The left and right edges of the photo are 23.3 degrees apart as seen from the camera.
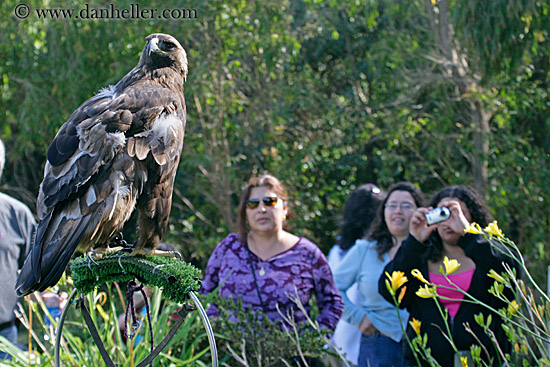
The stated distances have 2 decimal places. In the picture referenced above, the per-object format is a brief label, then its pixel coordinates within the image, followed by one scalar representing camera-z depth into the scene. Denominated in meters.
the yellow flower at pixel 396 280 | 4.38
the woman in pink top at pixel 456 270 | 4.93
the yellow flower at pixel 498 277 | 4.19
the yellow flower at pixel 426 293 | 4.26
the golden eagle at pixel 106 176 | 4.16
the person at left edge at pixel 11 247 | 5.25
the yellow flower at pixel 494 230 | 4.20
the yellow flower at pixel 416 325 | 4.43
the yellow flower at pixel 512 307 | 4.18
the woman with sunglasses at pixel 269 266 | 5.20
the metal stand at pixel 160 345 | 4.02
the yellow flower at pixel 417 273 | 4.23
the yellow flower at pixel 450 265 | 4.25
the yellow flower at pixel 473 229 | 4.22
